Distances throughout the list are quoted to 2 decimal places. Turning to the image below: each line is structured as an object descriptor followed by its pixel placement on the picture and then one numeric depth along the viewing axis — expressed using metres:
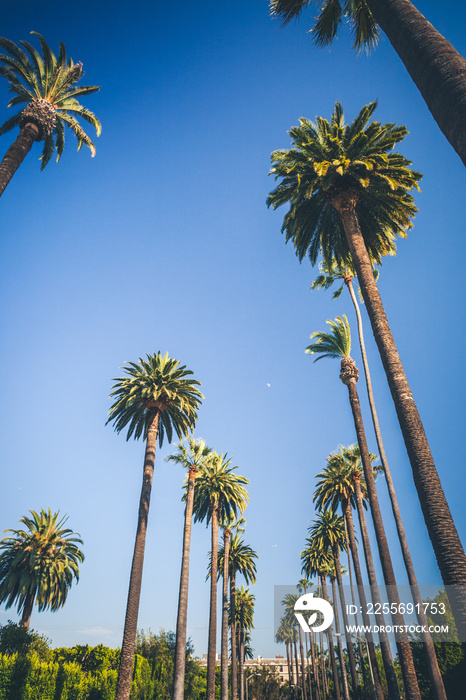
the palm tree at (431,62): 5.05
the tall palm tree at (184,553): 27.37
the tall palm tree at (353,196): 12.77
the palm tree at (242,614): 63.66
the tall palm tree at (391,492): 15.60
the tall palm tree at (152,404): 26.23
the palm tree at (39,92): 15.06
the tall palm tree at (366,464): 17.31
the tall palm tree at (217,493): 38.50
